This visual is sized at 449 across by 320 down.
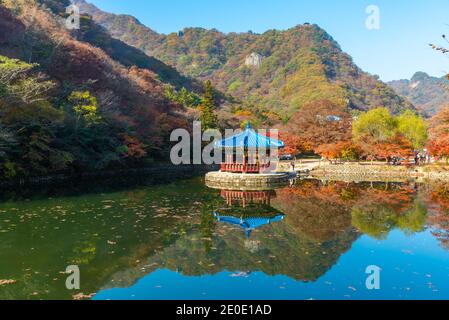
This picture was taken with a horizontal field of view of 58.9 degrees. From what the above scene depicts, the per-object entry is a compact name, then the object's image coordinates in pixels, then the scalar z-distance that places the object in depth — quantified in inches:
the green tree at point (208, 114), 1610.5
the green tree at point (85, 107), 965.8
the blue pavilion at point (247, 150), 912.9
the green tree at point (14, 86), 732.0
